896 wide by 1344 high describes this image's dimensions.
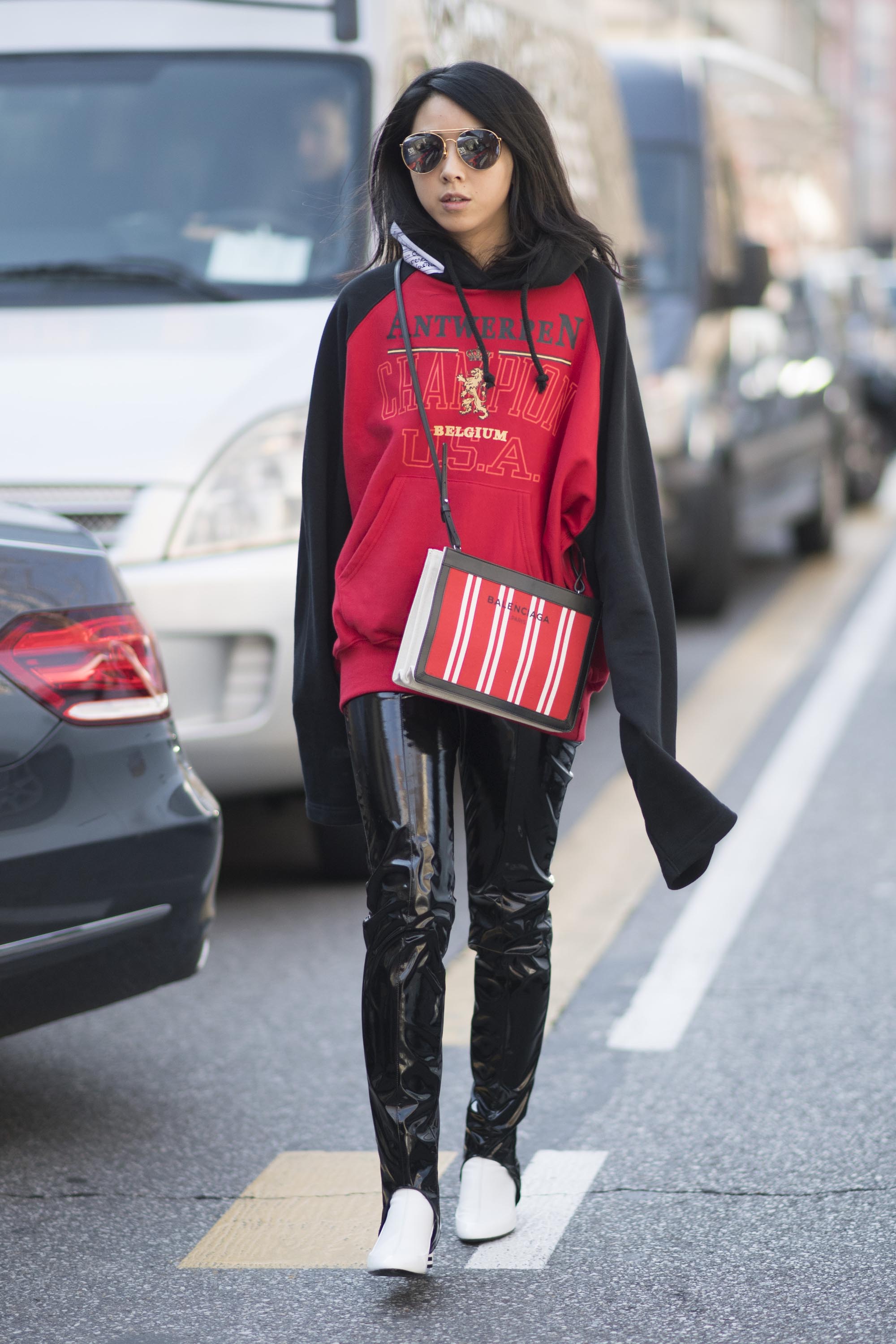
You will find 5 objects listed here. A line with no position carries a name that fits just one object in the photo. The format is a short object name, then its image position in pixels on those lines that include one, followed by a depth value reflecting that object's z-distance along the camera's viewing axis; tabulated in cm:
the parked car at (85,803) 681
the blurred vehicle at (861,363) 2686
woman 595
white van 995
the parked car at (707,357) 1867
